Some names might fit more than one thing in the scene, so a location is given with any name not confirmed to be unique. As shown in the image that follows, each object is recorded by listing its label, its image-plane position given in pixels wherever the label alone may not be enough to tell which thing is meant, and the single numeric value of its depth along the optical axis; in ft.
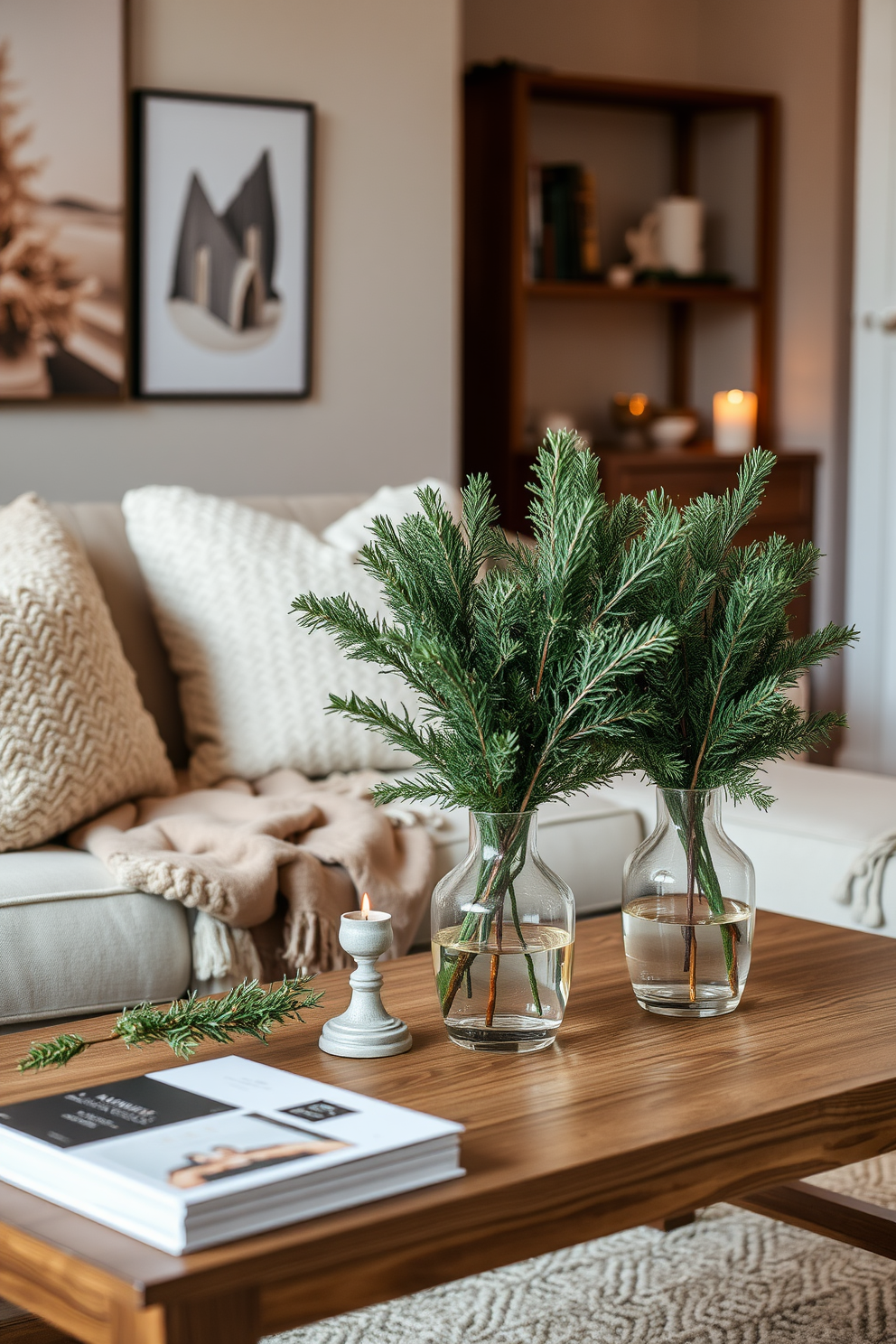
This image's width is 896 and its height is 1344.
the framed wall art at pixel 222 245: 11.04
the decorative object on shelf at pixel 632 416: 15.75
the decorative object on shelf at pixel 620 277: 15.46
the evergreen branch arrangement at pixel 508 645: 3.86
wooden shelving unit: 14.64
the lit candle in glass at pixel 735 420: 15.44
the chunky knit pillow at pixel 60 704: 6.35
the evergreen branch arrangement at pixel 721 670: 4.13
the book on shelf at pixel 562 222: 15.06
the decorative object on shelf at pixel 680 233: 15.87
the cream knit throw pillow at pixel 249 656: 7.79
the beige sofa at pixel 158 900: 5.75
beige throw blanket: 6.02
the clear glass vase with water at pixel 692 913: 4.32
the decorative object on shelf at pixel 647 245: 16.05
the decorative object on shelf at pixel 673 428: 15.75
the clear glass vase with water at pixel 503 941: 4.00
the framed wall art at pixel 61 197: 10.36
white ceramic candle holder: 3.92
